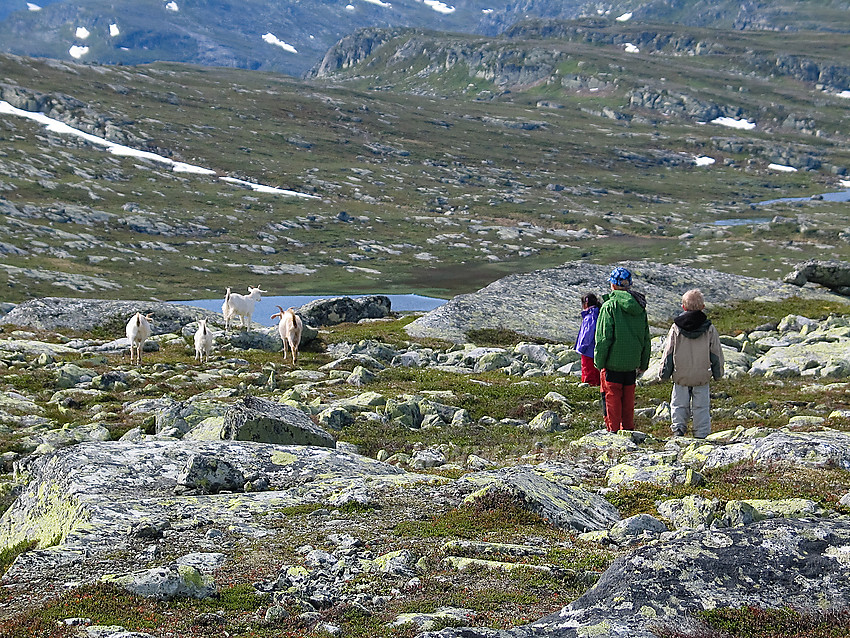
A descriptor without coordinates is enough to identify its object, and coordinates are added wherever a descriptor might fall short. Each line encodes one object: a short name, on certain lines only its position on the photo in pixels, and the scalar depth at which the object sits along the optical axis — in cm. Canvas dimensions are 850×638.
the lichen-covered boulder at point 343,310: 5316
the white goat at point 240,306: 4456
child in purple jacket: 2333
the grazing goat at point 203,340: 3225
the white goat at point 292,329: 3275
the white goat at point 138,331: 3198
